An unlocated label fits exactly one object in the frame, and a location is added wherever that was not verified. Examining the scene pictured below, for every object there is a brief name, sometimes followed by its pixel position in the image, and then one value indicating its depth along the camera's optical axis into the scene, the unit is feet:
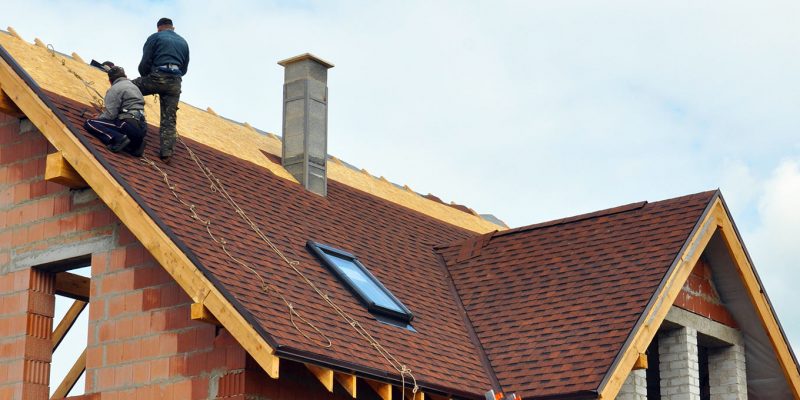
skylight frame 50.53
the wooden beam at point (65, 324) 60.75
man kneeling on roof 48.57
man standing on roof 51.55
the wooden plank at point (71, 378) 59.77
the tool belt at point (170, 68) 51.75
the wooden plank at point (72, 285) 55.98
